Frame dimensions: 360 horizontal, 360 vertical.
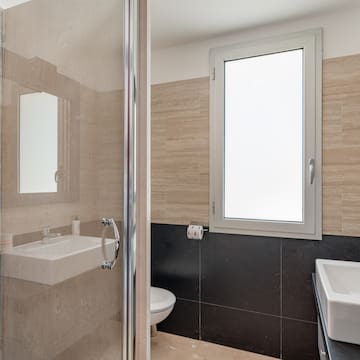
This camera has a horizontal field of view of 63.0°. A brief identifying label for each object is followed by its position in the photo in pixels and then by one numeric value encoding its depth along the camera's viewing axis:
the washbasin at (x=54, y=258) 0.80
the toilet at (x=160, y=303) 1.95
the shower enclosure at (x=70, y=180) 0.81
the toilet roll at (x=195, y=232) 2.24
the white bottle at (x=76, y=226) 1.00
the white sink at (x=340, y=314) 1.02
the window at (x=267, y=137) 1.98
